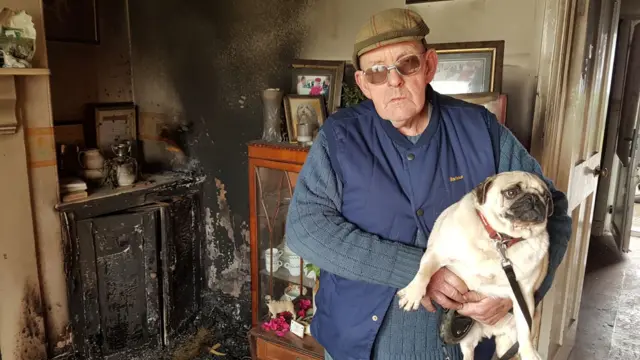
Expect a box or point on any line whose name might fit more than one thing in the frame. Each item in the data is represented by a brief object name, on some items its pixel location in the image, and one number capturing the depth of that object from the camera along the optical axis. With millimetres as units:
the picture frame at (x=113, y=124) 2973
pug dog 1070
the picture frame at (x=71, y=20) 2723
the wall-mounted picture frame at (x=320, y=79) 2340
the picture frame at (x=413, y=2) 2201
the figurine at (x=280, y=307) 2457
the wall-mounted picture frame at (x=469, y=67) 1905
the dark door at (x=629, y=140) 4297
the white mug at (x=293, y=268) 2557
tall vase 2424
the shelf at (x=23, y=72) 2107
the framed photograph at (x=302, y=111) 2342
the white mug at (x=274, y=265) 2594
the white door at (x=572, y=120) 1918
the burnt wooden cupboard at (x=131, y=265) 2547
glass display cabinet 2330
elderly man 1199
